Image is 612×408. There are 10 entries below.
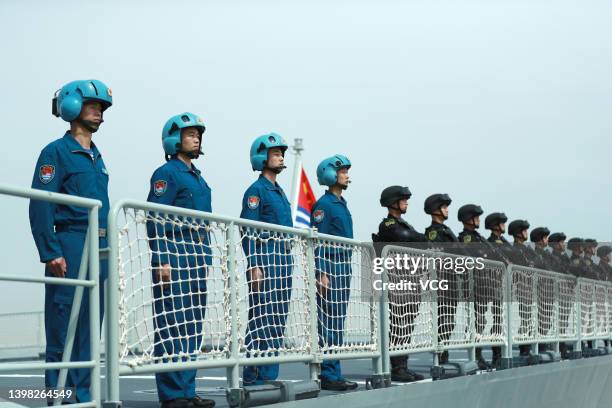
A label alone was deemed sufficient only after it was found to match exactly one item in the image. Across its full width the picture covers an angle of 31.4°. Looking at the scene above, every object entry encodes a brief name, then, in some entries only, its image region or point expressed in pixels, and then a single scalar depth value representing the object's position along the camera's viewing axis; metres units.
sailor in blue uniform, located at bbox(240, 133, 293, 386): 6.63
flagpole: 24.47
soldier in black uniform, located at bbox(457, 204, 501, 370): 10.85
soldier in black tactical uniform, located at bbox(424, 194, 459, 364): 9.80
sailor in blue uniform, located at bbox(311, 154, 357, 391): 7.81
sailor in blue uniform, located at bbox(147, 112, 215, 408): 5.74
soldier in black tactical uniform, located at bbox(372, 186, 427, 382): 8.87
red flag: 23.76
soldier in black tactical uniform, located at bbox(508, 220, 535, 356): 12.16
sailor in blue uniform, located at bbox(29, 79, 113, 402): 5.73
